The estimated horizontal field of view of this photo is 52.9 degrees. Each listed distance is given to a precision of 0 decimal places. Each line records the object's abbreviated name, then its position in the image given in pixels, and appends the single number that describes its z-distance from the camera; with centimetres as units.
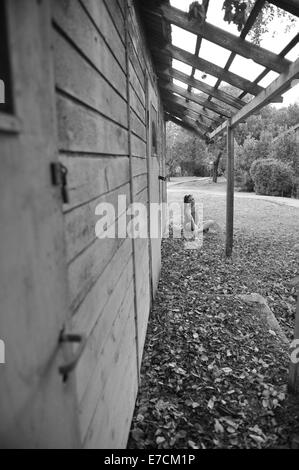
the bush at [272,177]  1828
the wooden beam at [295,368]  265
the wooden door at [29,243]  66
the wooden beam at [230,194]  685
